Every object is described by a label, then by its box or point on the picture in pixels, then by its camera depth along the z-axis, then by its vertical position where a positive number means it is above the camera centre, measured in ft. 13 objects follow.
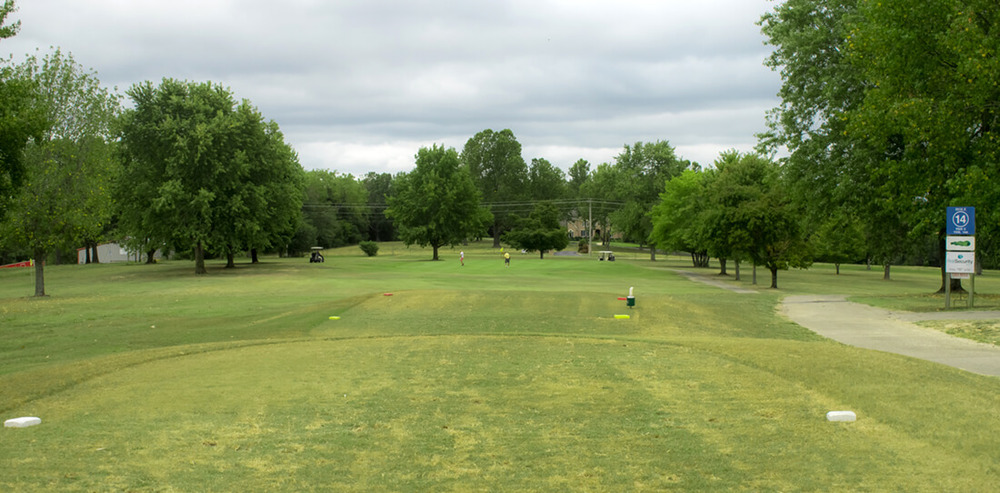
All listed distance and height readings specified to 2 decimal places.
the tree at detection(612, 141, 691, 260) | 306.55 +24.65
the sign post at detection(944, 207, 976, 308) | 72.33 -1.05
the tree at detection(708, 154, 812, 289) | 137.18 +1.40
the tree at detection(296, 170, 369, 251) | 370.32 +12.32
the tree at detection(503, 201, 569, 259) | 310.04 +0.05
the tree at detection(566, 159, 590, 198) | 604.49 +50.33
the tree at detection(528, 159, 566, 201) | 452.76 +32.22
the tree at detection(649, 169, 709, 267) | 205.21 +6.05
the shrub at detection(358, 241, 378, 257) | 319.06 -7.06
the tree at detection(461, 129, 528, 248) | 434.30 +40.25
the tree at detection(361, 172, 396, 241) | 460.14 +12.23
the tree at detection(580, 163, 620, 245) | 415.27 +23.65
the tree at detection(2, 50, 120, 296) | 107.04 +9.79
